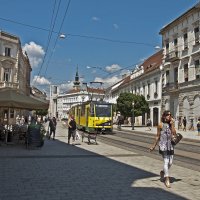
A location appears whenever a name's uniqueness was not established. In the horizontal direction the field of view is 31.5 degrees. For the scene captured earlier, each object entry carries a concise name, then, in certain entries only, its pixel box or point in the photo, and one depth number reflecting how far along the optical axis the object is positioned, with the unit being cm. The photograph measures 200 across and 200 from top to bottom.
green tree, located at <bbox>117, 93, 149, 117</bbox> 5119
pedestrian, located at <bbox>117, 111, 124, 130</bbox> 4282
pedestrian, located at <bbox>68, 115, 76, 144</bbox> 2022
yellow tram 3362
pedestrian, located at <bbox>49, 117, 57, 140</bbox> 2372
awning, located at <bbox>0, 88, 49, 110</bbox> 1703
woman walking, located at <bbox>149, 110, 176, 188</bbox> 843
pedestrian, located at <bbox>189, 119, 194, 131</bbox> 4018
